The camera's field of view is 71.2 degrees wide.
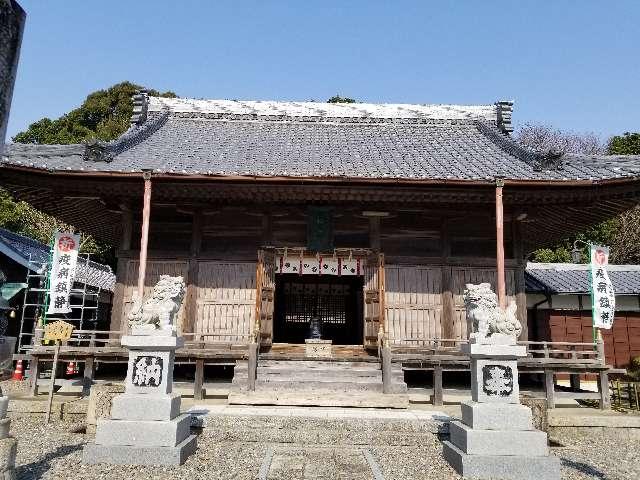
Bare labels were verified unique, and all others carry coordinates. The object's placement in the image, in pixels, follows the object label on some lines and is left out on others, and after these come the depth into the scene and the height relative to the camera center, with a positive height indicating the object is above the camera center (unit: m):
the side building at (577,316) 16.09 +0.26
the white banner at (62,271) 11.09 +0.97
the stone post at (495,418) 5.72 -1.28
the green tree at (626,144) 32.19 +13.06
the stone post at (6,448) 4.07 -1.26
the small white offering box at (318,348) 11.62 -0.82
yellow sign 8.47 -0.37
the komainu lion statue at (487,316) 6.45 +0.07
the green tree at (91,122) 37.48 +16.89
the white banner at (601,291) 11.25 +0.83
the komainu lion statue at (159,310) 6.66 +0.03
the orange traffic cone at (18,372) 12.69 -1.79
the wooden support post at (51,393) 8.04 -1.51
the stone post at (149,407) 5.95 -1.29
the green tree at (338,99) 49.26 +24.18
